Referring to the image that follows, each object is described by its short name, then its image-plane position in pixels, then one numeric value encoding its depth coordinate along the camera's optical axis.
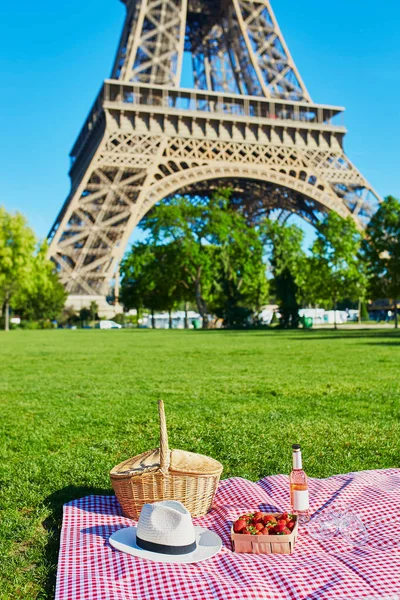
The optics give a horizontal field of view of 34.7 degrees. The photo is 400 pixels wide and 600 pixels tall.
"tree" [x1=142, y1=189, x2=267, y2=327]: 44.12
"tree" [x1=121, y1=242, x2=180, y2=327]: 45.03
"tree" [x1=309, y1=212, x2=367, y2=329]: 38.38
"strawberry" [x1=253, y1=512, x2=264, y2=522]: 3.65
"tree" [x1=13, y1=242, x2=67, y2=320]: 43.22
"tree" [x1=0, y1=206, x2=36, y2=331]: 41.56
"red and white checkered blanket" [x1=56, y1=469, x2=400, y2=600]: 3.06
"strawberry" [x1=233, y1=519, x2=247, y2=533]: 3.59
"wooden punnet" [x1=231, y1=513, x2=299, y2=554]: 3.52
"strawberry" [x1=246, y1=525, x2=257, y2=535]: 3.57
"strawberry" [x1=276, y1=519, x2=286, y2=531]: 3.57
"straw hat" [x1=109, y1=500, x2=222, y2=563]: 3.44
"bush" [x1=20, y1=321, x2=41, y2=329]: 53.66
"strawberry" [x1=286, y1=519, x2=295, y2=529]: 3.64
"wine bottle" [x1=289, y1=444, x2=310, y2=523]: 4.02
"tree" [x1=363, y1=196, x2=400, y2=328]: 31.48
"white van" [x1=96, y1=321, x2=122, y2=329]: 57.21
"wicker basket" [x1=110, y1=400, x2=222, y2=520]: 4.09
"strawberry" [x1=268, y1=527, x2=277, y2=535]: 3.57
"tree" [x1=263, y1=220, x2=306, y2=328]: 40.91
